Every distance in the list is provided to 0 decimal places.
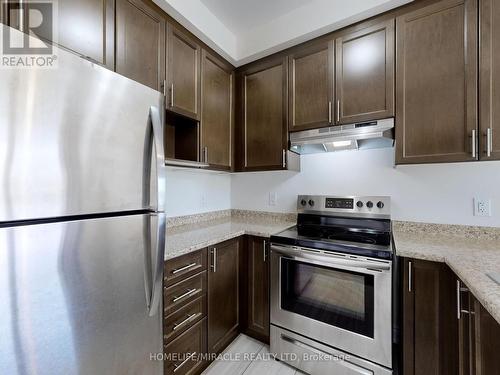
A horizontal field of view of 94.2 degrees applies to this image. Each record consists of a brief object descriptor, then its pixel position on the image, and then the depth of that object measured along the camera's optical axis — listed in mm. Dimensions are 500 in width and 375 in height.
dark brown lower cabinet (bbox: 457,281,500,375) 879
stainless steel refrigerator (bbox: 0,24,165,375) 697
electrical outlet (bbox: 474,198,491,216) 1571
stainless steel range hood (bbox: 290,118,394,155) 1620
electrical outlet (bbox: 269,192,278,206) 2404
